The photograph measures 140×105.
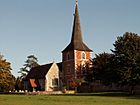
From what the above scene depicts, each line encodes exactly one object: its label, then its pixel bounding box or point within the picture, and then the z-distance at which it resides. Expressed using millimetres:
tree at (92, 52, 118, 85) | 56594
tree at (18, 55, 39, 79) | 125675
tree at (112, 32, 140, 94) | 53297
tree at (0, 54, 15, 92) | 78212
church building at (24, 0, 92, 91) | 89562
